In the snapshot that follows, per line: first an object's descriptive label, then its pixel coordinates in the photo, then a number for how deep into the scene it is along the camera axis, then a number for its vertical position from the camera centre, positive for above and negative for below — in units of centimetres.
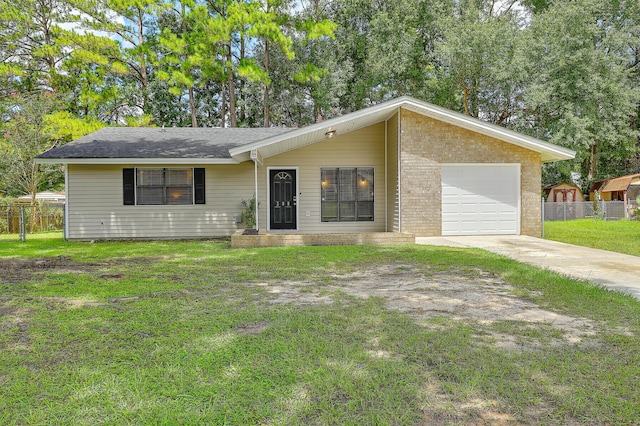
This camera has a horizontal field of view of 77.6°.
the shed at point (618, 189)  1823 +77
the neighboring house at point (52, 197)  1932 +62
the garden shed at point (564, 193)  2084 +61
